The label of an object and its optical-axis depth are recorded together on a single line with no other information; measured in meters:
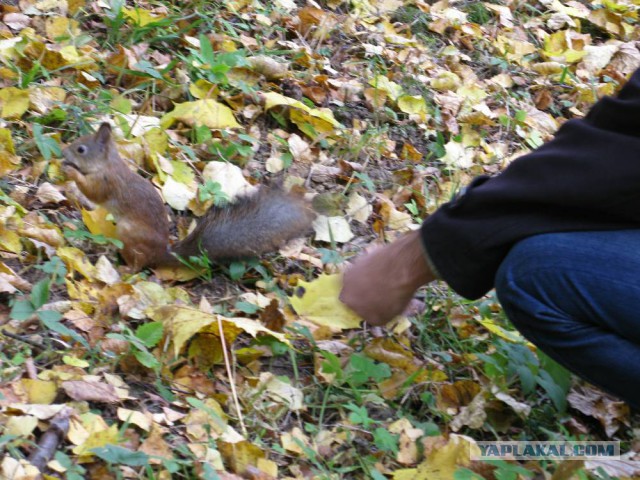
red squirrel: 2.65
